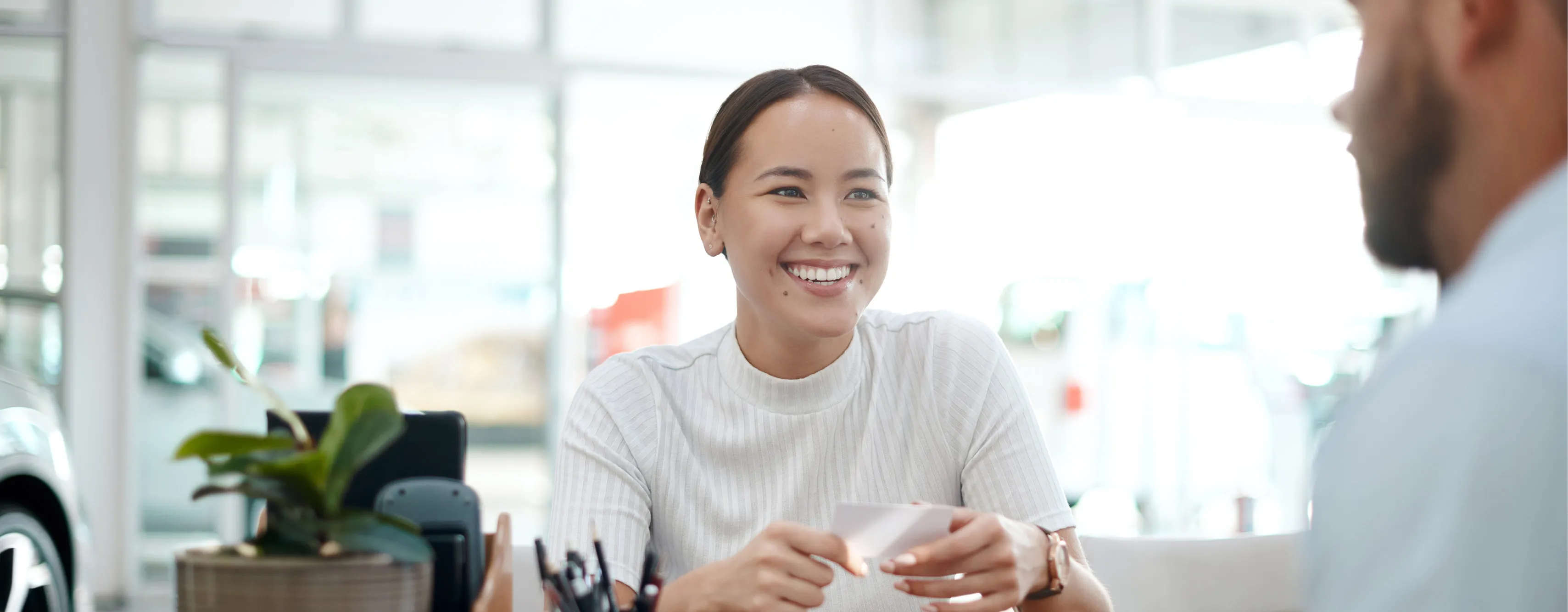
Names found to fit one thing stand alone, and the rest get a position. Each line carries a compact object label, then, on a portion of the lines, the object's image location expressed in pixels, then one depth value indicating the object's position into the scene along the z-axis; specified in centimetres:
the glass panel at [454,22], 503
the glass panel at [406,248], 492
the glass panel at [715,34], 535
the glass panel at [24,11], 470
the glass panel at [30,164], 464
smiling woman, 142
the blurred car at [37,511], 242
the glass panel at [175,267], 485
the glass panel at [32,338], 450
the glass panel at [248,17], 484
